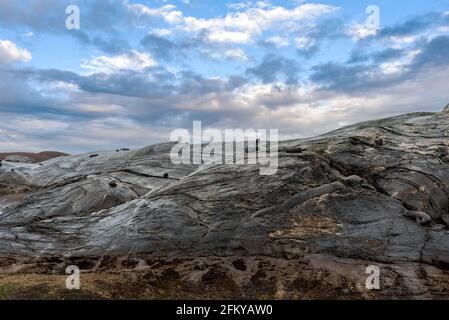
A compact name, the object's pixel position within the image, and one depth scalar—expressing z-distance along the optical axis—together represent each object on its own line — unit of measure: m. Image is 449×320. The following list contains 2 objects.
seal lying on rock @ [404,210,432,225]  20.39
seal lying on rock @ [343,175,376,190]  23.65
